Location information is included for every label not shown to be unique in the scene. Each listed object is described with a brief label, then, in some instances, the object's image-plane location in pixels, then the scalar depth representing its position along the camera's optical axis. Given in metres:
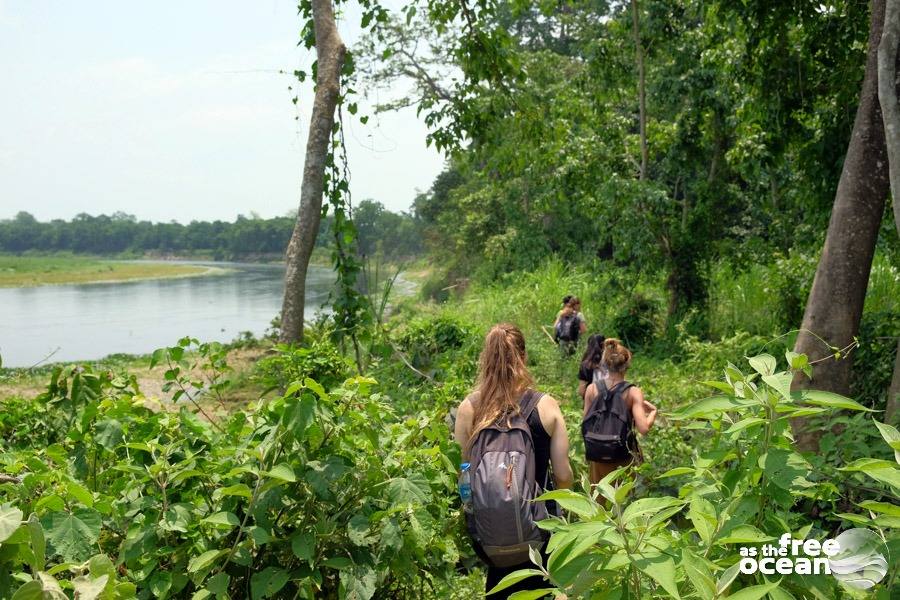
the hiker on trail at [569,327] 9.04
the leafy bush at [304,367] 3.40
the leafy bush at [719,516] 1.38
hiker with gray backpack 2.47
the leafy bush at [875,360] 5.80
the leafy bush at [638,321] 10.97
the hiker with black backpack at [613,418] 4.18
